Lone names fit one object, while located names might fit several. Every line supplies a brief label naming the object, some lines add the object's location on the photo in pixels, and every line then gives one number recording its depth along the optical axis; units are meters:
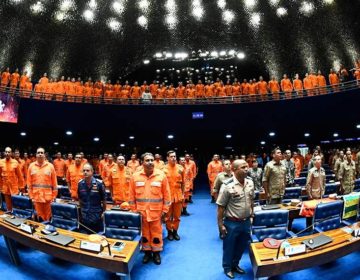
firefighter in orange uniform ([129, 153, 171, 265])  4.45
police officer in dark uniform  4.83
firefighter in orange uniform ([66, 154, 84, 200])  8.24
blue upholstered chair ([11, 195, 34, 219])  5.35
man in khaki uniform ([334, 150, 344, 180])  8.93
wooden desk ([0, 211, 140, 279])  3.32
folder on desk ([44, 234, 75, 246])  3.67
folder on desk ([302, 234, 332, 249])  3.47
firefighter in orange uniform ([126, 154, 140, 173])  9.70
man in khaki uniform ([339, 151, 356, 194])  8.06
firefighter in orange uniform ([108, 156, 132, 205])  7.09
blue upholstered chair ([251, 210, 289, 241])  4.32
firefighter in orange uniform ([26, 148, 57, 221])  5.64
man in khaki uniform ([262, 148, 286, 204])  6.14
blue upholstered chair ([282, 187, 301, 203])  6.55
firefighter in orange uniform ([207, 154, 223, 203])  10.12
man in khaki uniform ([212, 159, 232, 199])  5.77
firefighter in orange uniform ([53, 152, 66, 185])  12.27
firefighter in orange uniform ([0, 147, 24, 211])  7.30
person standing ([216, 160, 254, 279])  3.80
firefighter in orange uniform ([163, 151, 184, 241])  5.91
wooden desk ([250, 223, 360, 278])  3.18
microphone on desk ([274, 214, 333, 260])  4.37
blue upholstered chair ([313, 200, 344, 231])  4.43
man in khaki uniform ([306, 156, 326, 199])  6.17
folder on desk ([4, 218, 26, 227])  4.33
